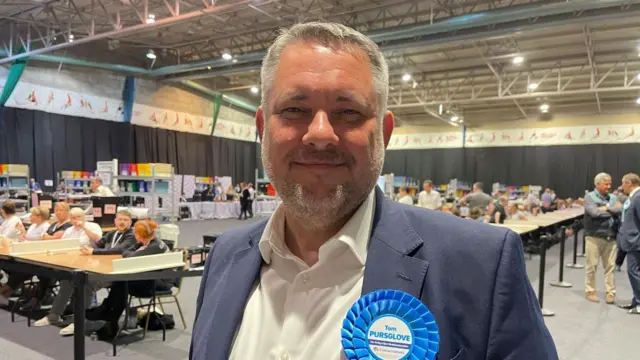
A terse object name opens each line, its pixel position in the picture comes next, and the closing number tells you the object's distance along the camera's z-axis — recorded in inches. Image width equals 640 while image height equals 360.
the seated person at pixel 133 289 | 159.6
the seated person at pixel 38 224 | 212.2
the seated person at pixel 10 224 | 205.8
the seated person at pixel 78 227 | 198.0
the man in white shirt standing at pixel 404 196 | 382.3
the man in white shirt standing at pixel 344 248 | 31.6
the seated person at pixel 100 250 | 172.4
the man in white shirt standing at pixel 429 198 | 404.2
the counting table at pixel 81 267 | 115.7
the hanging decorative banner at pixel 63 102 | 486.0
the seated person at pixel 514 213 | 337.1
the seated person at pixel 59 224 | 206.4
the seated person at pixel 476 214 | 306.5
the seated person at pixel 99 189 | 332.2
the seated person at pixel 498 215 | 292.0
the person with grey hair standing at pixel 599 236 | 216.1
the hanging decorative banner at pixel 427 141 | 861.8
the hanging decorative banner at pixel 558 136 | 704.4
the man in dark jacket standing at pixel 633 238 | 196.7
